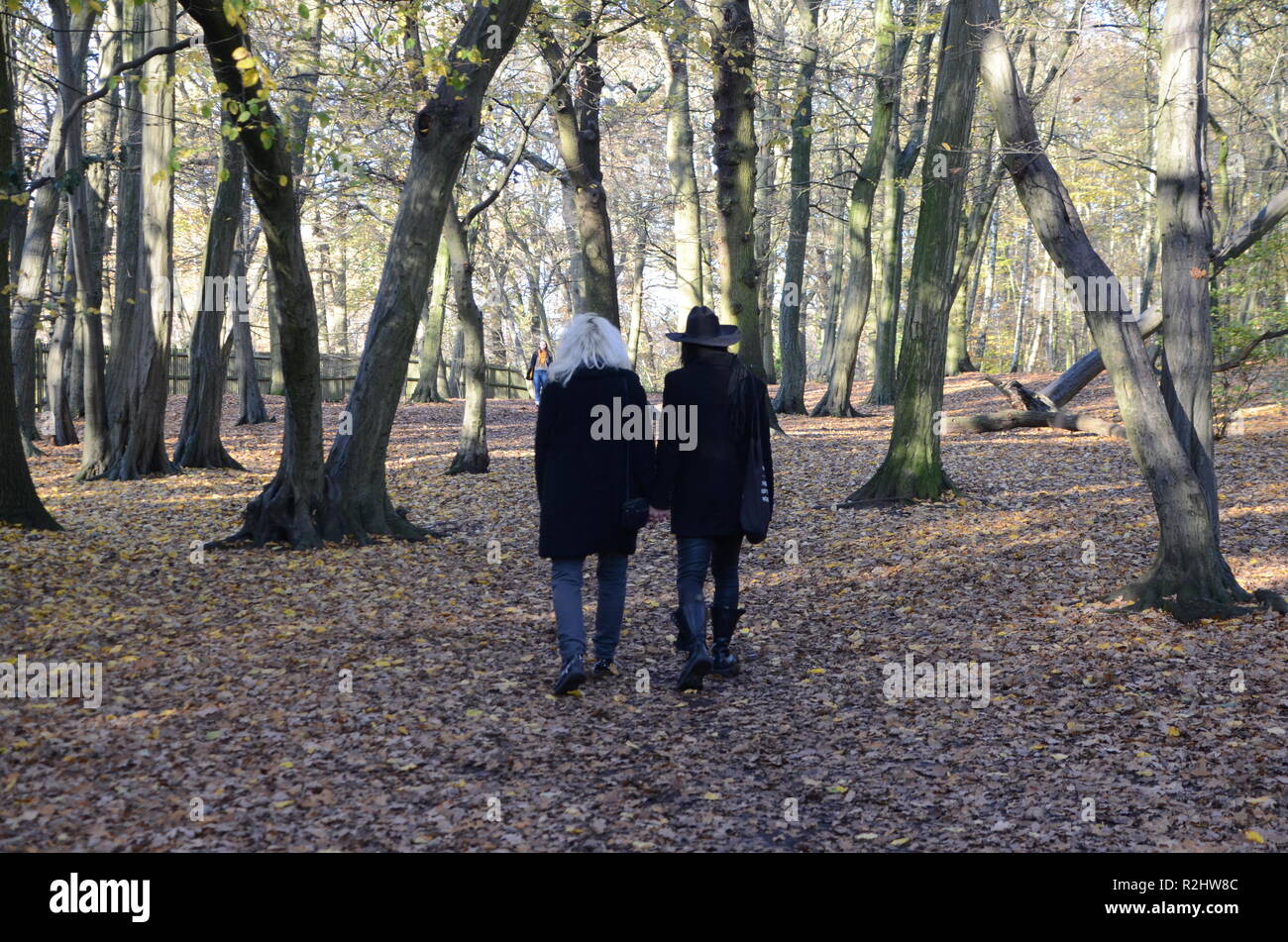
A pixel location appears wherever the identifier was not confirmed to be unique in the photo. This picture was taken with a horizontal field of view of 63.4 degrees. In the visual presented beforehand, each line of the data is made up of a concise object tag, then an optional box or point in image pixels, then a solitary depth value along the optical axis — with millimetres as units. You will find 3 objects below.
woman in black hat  6148
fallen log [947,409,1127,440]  15508
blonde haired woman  6039
